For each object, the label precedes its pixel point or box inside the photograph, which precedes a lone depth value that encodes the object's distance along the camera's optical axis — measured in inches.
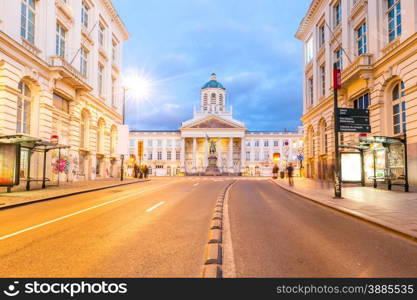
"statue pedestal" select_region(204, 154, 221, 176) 2967.5
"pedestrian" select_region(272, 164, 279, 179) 1692.2
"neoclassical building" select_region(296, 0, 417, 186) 736.3
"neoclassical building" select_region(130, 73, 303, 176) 3873.0
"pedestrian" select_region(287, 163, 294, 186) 960.9
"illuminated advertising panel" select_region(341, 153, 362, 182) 782.5
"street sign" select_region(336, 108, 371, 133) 587.8
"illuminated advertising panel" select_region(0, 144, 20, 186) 608.4
